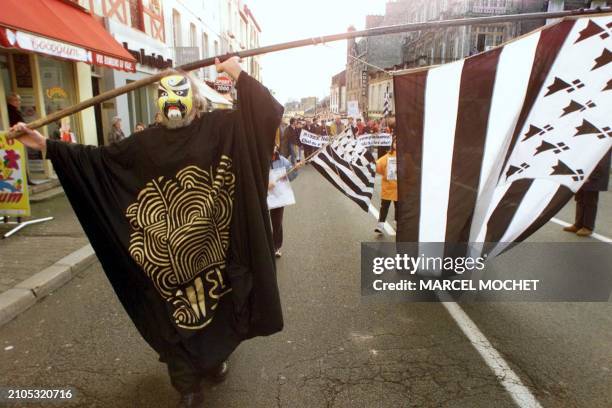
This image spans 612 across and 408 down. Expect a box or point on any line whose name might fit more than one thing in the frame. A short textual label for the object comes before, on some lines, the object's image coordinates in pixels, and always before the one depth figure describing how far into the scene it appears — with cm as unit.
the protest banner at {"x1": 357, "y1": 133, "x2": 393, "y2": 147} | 645
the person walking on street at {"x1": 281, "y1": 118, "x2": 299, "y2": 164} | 1619
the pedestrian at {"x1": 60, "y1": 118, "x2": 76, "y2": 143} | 938
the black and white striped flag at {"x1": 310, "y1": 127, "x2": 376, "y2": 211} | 632
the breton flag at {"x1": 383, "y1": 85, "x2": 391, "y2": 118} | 1019
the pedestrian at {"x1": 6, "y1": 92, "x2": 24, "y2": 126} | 869
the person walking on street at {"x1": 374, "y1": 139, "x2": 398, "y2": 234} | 657
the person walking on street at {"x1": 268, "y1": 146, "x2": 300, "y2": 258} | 565
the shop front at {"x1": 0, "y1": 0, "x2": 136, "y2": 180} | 738
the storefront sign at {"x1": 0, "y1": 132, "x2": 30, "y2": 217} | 655
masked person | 272
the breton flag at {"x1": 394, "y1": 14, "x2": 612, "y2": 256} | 301
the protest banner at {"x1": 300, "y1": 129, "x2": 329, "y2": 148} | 684
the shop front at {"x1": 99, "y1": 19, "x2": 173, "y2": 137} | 1297
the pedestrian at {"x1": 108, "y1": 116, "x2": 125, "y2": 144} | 1084
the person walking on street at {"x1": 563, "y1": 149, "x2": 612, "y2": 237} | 648
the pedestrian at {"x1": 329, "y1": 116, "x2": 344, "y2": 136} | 2150
